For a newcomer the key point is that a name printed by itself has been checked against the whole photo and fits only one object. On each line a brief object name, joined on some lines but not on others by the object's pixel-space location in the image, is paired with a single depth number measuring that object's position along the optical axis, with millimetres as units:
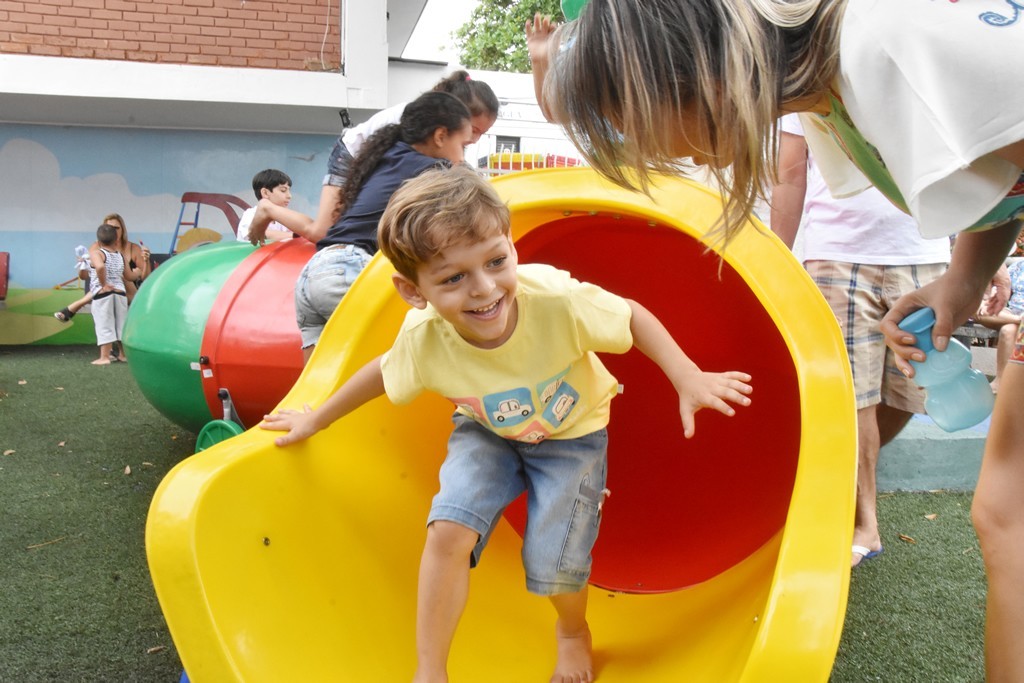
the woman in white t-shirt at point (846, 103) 891
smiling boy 1652
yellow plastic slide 1472
